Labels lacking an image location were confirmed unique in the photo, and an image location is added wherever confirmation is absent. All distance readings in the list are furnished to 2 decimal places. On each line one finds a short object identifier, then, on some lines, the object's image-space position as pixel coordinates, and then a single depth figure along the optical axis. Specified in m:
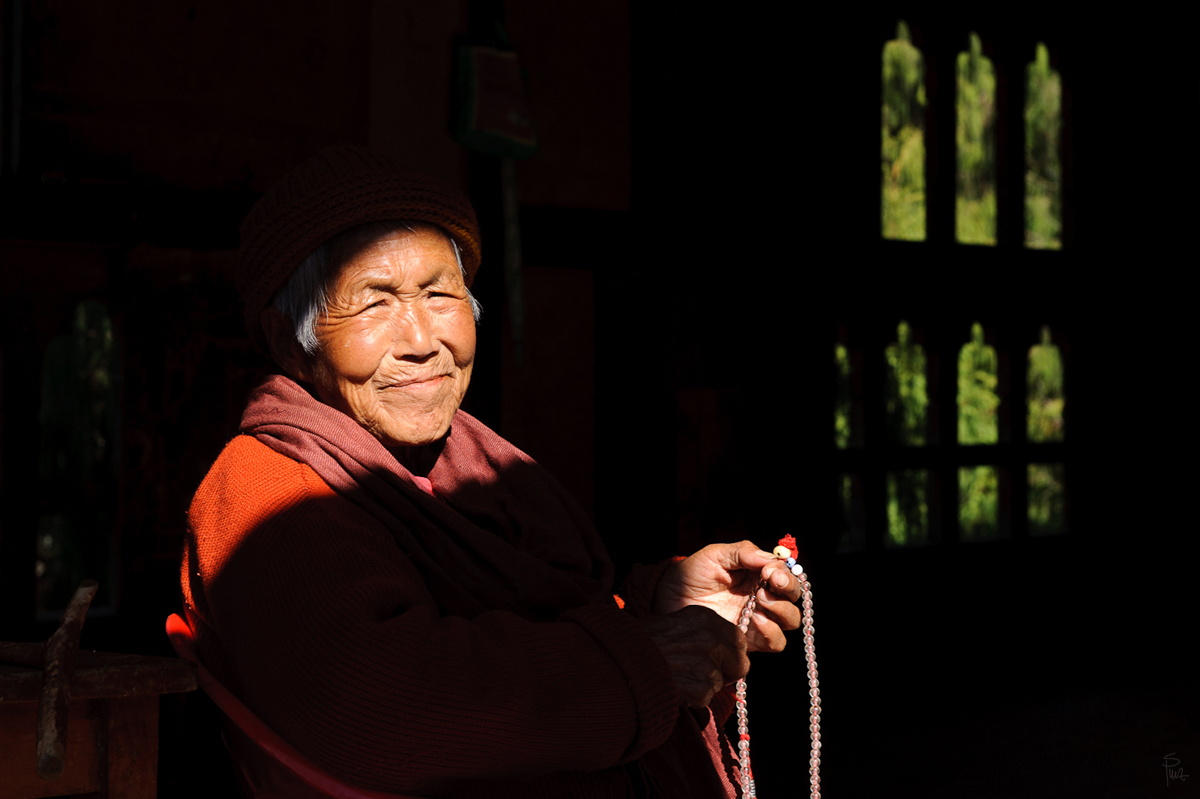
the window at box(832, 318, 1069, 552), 4.07
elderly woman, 1.31
